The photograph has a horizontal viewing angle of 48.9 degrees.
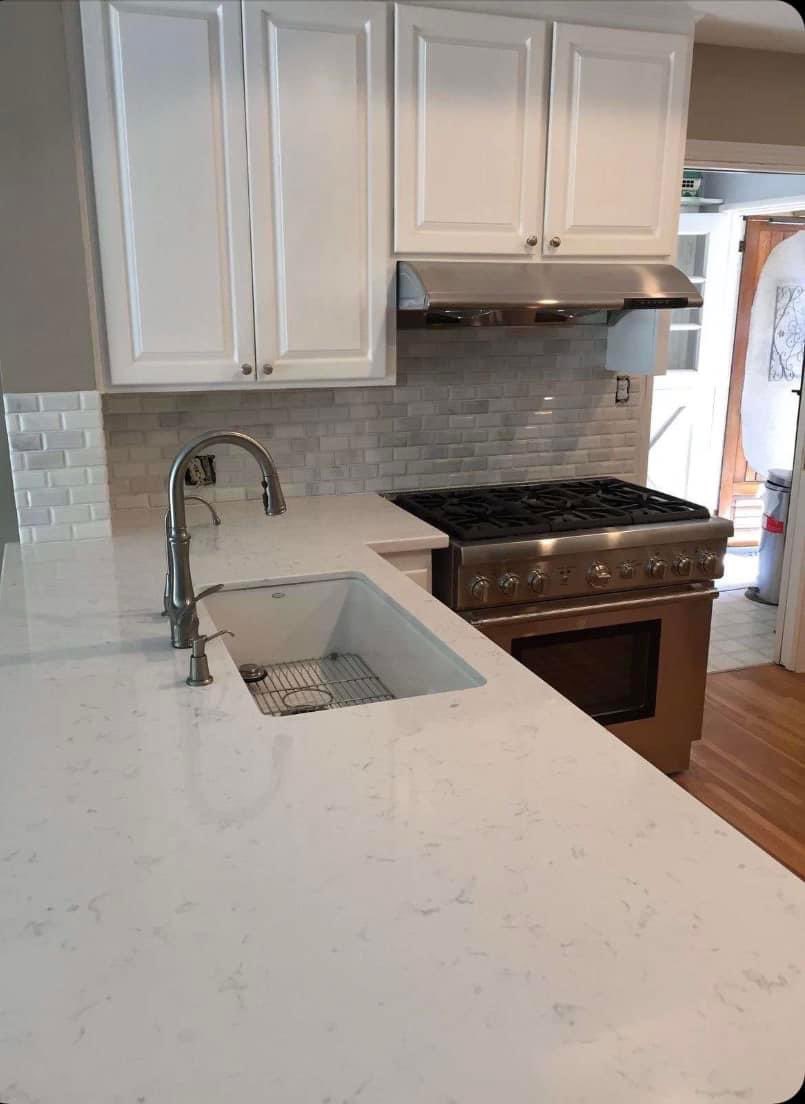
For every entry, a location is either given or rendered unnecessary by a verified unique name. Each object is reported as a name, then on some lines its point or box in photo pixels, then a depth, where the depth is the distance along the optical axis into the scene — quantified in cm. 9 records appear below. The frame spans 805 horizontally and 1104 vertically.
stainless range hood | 230
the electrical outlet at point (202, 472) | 264
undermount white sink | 172
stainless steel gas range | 240
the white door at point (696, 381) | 523
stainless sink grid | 171
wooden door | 518
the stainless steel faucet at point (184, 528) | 138
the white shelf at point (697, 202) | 504
